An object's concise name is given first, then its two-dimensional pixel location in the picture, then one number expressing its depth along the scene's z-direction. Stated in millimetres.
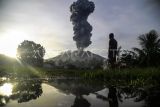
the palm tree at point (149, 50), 12842
